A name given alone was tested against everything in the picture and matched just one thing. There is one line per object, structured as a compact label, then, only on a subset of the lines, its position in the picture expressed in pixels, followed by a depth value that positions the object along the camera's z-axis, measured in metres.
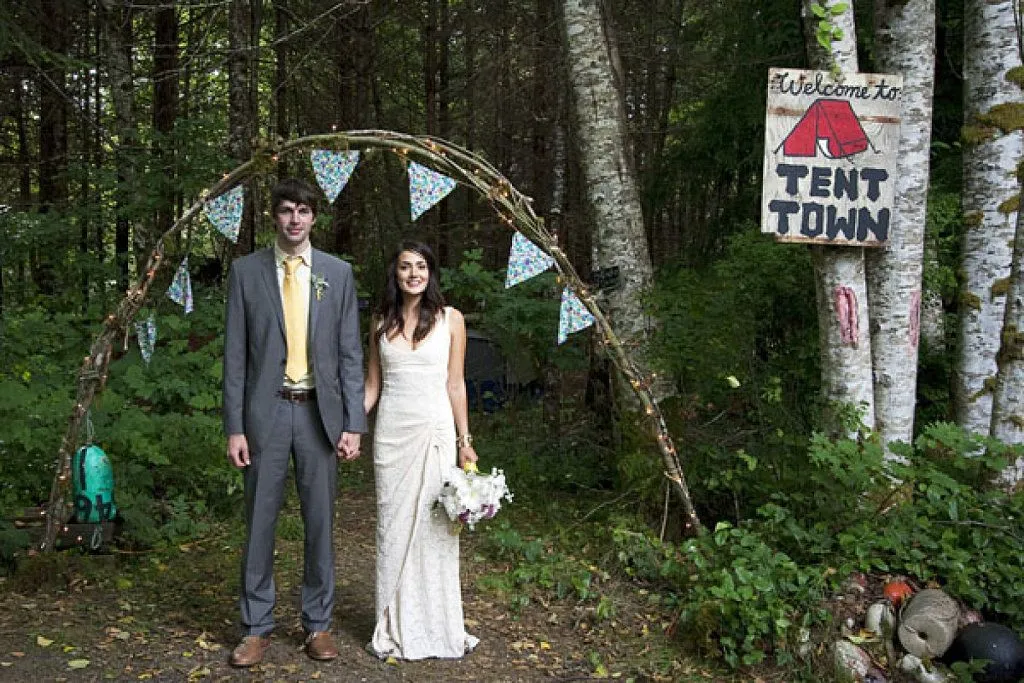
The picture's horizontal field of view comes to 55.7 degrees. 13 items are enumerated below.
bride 4.29
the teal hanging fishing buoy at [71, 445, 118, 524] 5.23
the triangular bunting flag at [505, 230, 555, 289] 4.84
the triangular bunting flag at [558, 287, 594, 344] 4.98
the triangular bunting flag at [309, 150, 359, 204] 4.51
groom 4.06
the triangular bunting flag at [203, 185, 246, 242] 4.68
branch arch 4.61
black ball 4.39
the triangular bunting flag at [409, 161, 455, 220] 4.59
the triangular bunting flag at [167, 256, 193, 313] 4.85
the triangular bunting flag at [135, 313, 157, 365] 5.16
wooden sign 5.01
